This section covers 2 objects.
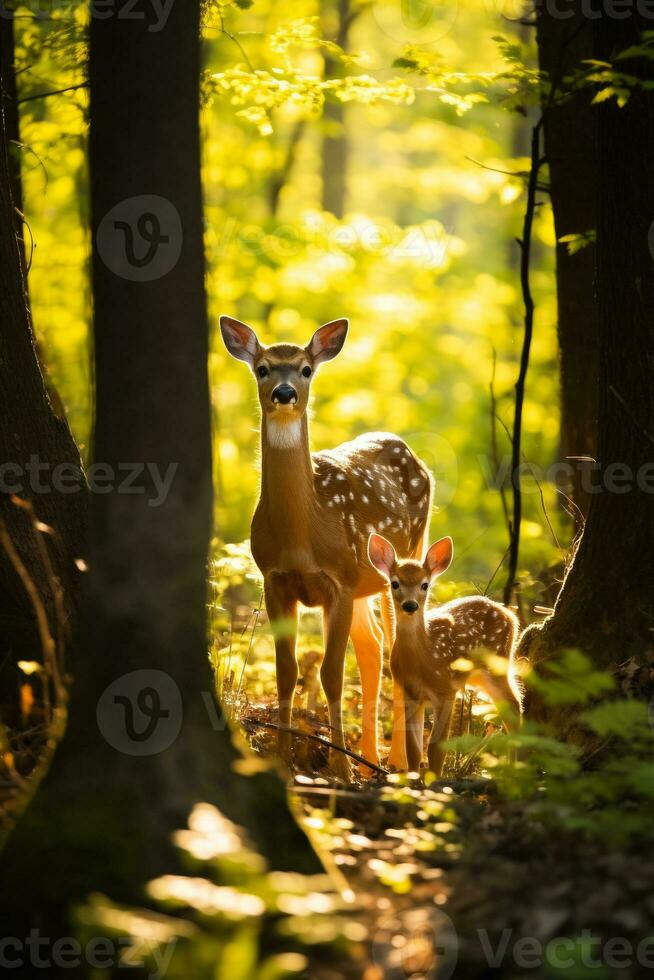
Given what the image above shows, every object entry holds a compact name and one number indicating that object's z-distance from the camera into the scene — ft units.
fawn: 47.26
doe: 47.42
